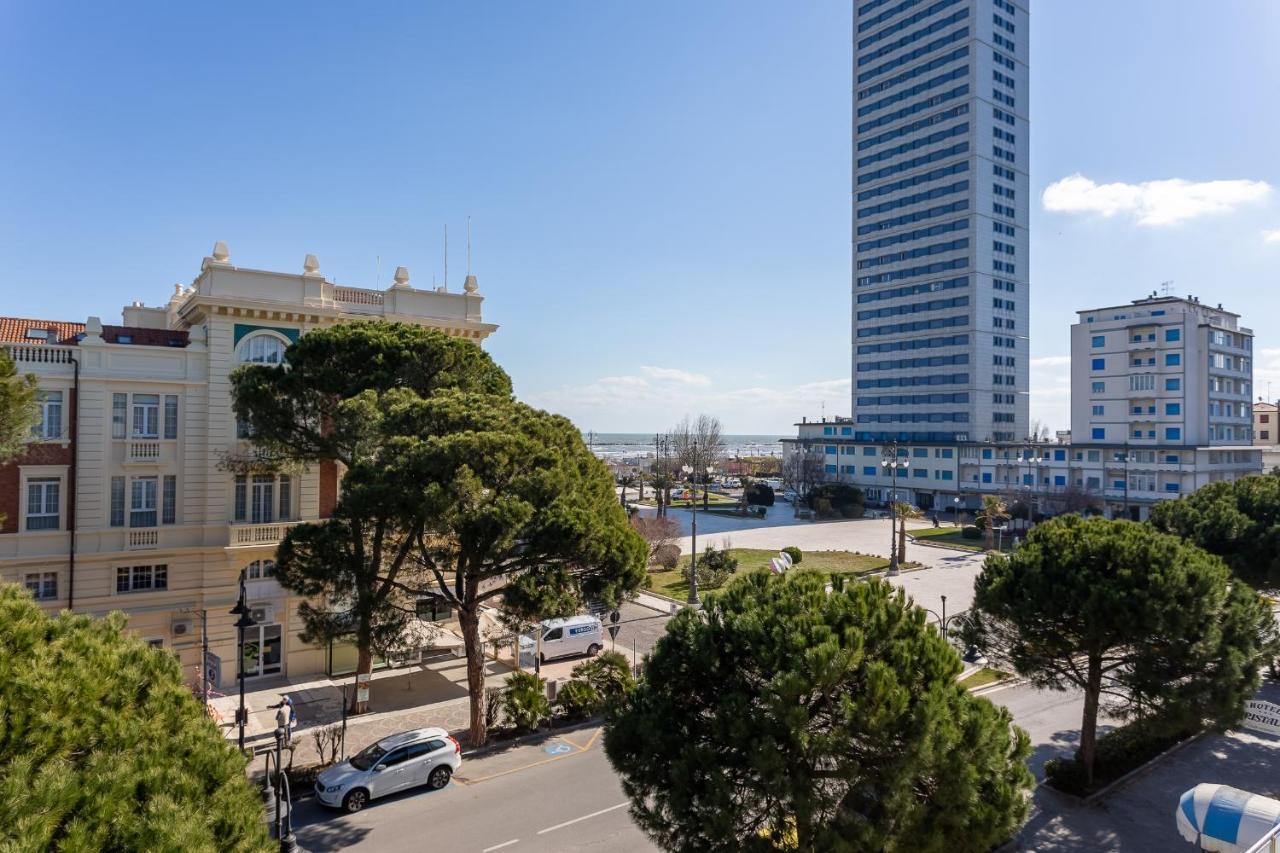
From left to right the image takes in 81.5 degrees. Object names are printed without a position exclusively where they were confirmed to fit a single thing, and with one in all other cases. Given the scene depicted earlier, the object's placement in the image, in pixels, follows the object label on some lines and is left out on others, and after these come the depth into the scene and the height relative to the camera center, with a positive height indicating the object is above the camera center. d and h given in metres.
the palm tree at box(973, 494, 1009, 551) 52.03 -4.91
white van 27.88 -7.70
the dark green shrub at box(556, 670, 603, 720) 21.61 -7.68
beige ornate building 22.48 -1.57
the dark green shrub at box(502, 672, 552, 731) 20.25 -7.32
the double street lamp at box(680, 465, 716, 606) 36.75 -7.32
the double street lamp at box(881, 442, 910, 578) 43.47 -1.70
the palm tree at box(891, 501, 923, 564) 46.07 -4.71
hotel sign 18.20 -6.70
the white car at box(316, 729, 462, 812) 15.88 -7.37
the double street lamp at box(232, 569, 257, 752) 16.05 -4.11
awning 11.62 -6.02
